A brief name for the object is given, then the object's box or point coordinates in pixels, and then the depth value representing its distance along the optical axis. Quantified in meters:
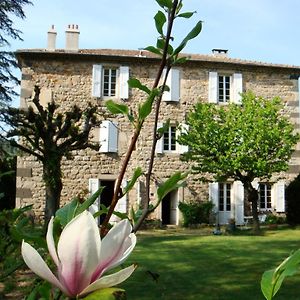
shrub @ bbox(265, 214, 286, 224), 18.97
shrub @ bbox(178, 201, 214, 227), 18.14
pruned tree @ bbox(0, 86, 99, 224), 10.57
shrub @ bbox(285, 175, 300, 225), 18.23
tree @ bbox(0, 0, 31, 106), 15.78
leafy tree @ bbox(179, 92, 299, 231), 15.82
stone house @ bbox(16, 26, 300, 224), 18.19
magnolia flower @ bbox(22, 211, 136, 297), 0.55
